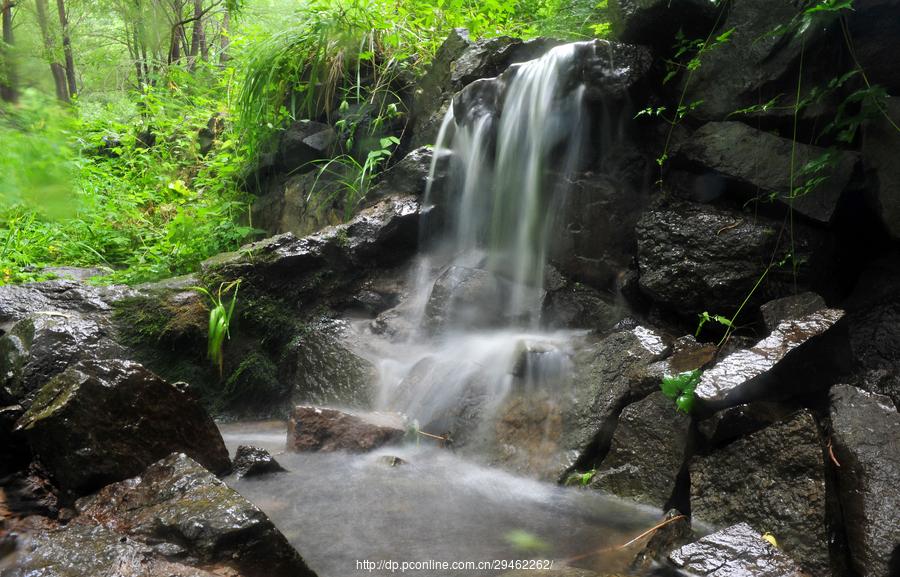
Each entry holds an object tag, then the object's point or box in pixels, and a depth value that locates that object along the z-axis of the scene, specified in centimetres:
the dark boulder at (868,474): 232
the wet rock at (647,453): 307
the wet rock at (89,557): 182
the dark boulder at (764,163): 375
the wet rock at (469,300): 489
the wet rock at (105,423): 256
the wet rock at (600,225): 466
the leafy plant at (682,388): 293
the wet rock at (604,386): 346
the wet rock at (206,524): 204
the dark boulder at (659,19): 437
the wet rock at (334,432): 382
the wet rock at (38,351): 336
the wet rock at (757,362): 286
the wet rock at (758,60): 391
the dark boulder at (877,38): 362
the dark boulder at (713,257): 382
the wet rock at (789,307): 334
